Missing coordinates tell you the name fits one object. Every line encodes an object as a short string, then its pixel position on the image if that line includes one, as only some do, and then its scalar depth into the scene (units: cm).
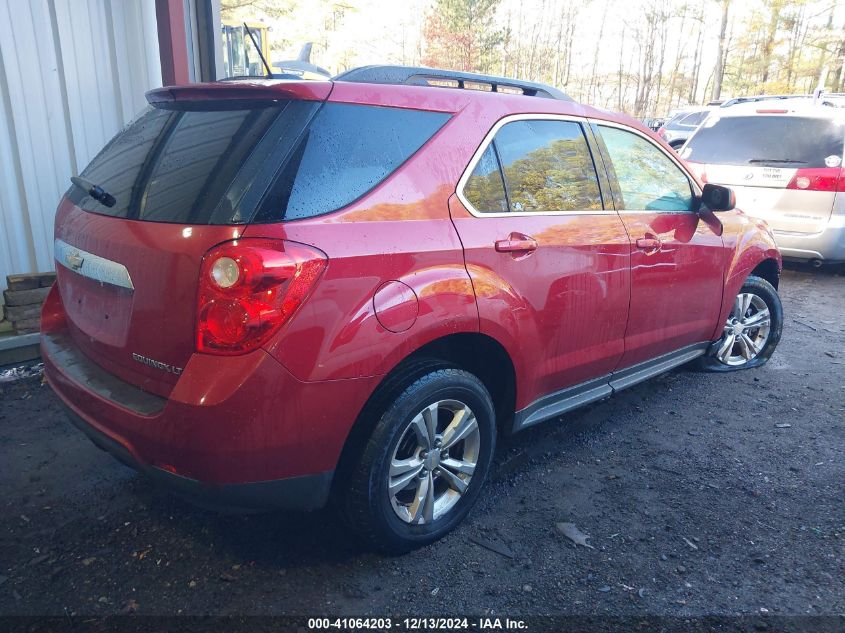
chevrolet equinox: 199
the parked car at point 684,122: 1674
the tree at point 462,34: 3572
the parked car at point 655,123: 2344
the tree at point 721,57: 3497
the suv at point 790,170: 671
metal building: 448
